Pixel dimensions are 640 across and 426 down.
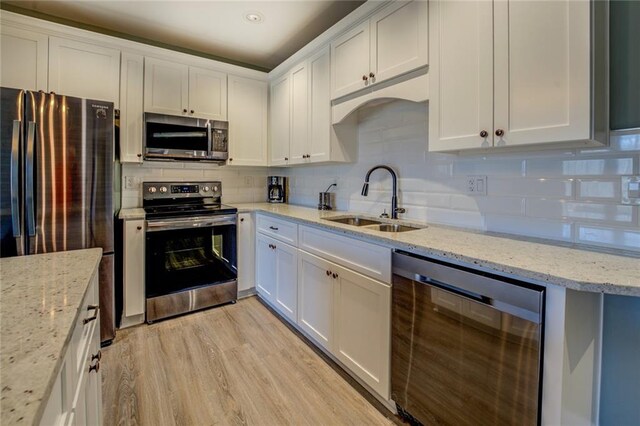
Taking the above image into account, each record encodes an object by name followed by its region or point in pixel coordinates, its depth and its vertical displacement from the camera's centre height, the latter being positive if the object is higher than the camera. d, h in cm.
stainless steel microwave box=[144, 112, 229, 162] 275 +67
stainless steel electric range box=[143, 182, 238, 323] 259 -38
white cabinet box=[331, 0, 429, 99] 173 +103
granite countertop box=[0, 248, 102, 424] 47 -25
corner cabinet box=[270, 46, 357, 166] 254 +83
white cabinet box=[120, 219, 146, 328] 248 -50
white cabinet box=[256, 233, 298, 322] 244 -55
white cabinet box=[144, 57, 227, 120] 282 +115
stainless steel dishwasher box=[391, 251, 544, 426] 105 -53
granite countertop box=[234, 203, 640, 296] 92 -18
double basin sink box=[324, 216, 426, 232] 205 -10
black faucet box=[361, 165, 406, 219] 220 +8
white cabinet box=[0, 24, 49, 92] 226 +112
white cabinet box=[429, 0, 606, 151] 116 +59
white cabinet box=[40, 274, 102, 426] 63 -44
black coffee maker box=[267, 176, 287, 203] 376 +24
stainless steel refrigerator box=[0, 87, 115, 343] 186 +21
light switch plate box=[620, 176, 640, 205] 123 +9
